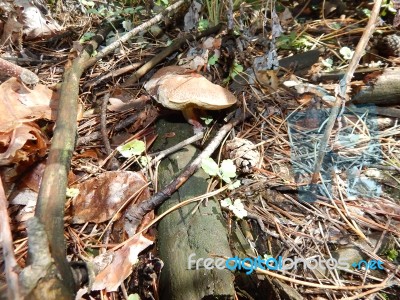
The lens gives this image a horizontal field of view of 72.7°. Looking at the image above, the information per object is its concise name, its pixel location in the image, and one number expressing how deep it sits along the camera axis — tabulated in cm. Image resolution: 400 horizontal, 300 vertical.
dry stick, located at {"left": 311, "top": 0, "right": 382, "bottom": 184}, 18
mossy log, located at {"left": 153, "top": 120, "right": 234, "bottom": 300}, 17
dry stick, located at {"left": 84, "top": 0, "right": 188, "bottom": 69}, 32
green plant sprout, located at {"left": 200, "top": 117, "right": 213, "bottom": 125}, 26
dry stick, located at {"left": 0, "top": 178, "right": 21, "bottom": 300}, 12
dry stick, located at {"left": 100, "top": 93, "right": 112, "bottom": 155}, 25
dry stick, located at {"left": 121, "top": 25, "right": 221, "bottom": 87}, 31
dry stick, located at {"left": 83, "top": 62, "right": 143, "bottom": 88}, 31
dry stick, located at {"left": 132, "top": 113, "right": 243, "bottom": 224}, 21
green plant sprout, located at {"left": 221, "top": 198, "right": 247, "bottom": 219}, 20
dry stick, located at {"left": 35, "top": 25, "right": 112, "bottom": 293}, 14
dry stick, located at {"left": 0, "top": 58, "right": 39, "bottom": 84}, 27
